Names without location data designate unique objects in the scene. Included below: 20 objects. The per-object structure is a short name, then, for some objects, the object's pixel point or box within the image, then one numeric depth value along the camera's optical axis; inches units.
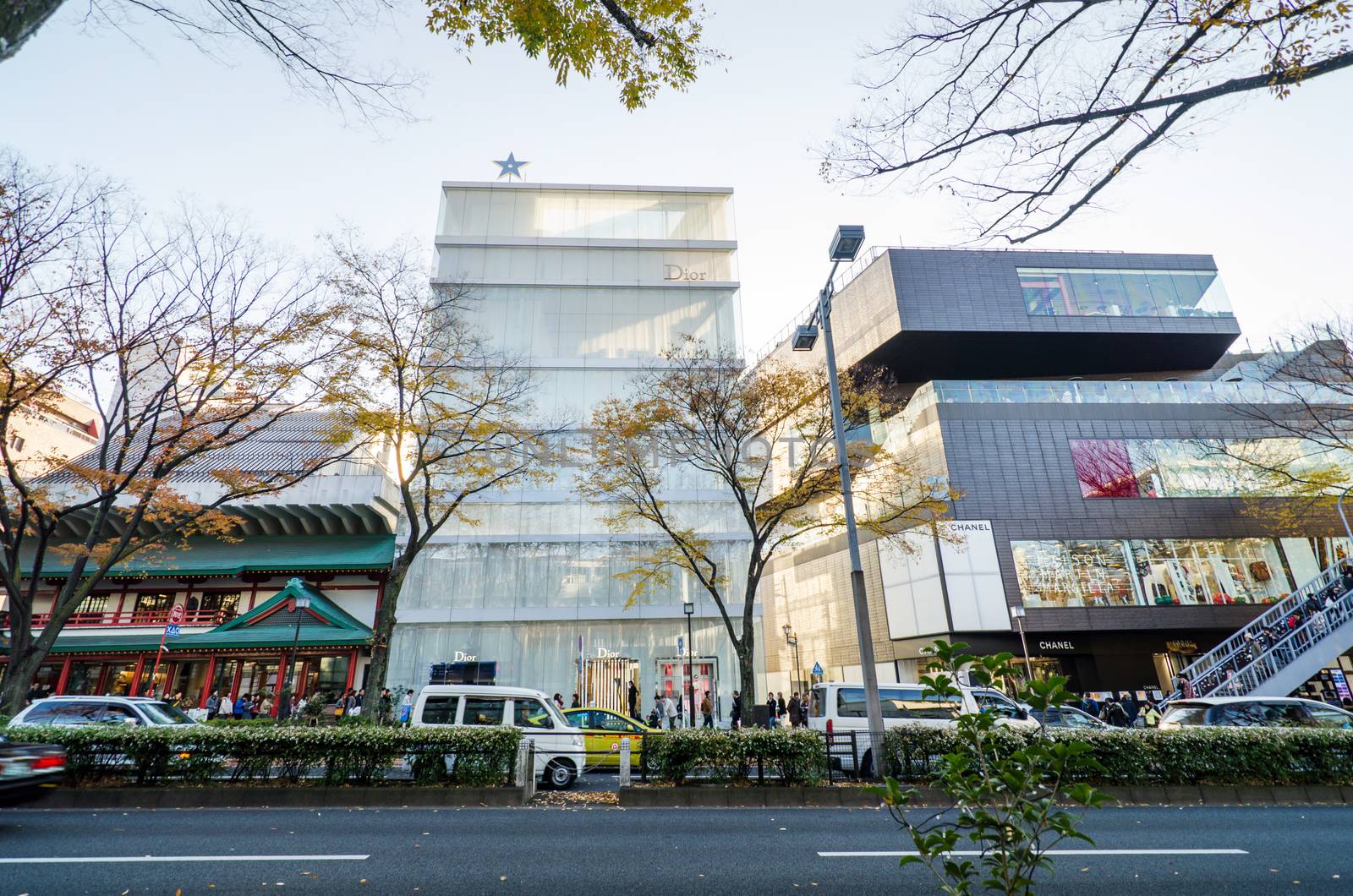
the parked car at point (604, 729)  569.0
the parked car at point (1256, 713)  502.0
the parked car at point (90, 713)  490.9
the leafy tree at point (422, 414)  622.2
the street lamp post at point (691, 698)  793.6
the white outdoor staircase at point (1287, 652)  780.0
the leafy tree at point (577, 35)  221.0
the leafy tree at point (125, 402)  522.6
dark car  321.7
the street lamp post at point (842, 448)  438.6
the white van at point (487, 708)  533.6
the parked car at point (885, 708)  557.3
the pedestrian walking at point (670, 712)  778.2
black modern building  1100.5
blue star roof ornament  1378.0
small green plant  117.3
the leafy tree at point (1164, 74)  199.9
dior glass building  1022.4
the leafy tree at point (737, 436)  698.2
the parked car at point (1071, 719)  565.0
